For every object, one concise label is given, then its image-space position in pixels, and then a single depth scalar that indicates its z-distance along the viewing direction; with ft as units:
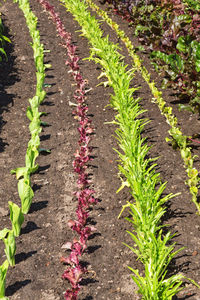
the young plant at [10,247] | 8.87
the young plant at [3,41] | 22.83
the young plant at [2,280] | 7.88
